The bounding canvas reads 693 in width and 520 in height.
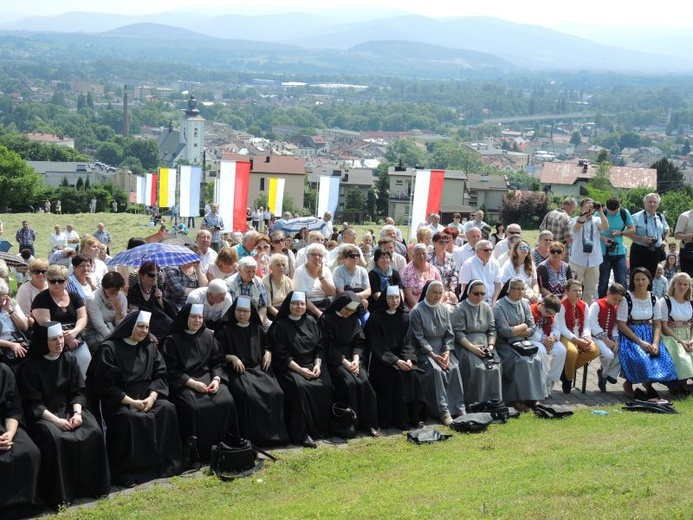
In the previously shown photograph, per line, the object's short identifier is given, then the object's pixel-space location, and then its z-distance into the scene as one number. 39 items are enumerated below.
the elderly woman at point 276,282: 10.16
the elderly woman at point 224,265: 10.44
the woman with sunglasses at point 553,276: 11.98
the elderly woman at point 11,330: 8.24
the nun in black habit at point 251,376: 9.12
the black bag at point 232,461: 8.35
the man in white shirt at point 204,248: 11.62
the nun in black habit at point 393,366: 9.89
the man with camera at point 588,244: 13.64
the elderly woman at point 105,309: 9.15
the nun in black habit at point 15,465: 7.42
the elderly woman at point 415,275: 11.10
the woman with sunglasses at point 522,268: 11.79
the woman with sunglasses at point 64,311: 8.66
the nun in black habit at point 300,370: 9.33
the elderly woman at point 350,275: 10.72
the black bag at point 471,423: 9.55
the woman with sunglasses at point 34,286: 9.03
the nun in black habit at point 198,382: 8.76
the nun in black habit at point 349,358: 9.69
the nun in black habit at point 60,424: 7.72
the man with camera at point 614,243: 13.90
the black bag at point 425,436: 9.21
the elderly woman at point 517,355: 10.45
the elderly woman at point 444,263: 12.12
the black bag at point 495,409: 9.96
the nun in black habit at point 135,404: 8.28
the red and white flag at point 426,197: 18.55
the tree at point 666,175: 106.25
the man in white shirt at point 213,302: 9.52
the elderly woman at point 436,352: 9.99
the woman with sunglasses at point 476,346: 10.32
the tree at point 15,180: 71.31
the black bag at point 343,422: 9.47
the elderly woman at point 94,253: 10.44
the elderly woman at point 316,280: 10.57
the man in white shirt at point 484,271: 11.73
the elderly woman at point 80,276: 9.59
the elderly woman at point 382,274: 11.00
